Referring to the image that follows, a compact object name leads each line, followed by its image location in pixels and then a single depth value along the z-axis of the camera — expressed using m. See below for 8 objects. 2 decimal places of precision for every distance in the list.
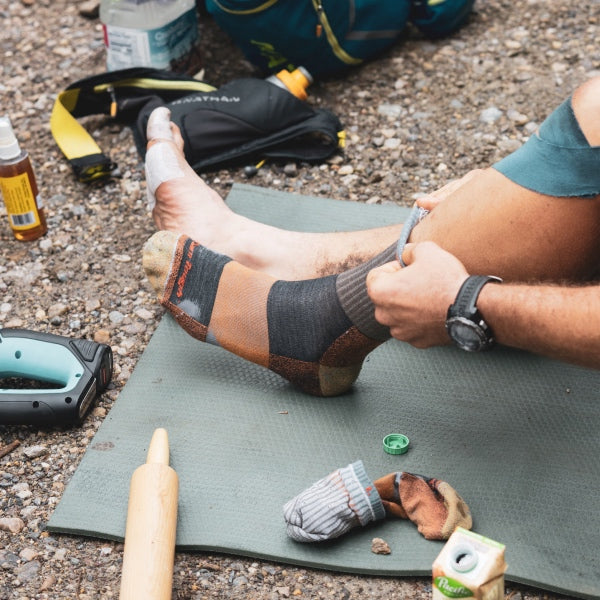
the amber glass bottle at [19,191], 2.32
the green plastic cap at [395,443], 1.80
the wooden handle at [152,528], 1.49
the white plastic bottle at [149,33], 2.87
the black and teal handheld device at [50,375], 1.88
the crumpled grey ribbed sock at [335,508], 1.61
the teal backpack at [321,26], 2.79
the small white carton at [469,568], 1.18
